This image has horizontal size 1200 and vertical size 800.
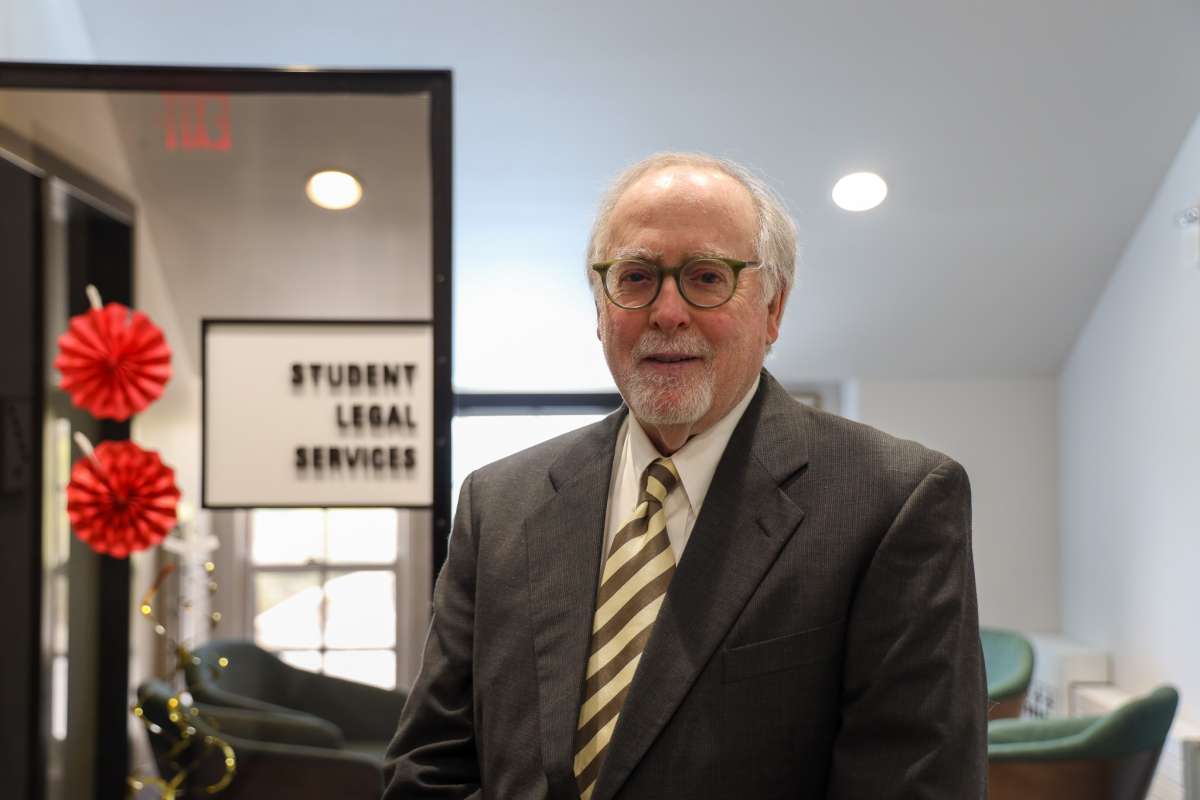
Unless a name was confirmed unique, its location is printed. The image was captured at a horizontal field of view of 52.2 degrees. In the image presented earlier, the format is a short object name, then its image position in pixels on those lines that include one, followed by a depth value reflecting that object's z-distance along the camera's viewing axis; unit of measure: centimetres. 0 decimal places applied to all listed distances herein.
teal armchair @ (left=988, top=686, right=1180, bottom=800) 319
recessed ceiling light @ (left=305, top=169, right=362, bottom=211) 246
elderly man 117
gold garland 247
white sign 245
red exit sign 248
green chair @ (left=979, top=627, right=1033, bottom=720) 430
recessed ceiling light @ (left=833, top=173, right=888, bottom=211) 453
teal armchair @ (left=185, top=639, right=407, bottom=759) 248
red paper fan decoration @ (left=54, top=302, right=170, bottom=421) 247
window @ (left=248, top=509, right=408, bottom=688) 243
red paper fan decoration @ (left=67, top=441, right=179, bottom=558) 246
